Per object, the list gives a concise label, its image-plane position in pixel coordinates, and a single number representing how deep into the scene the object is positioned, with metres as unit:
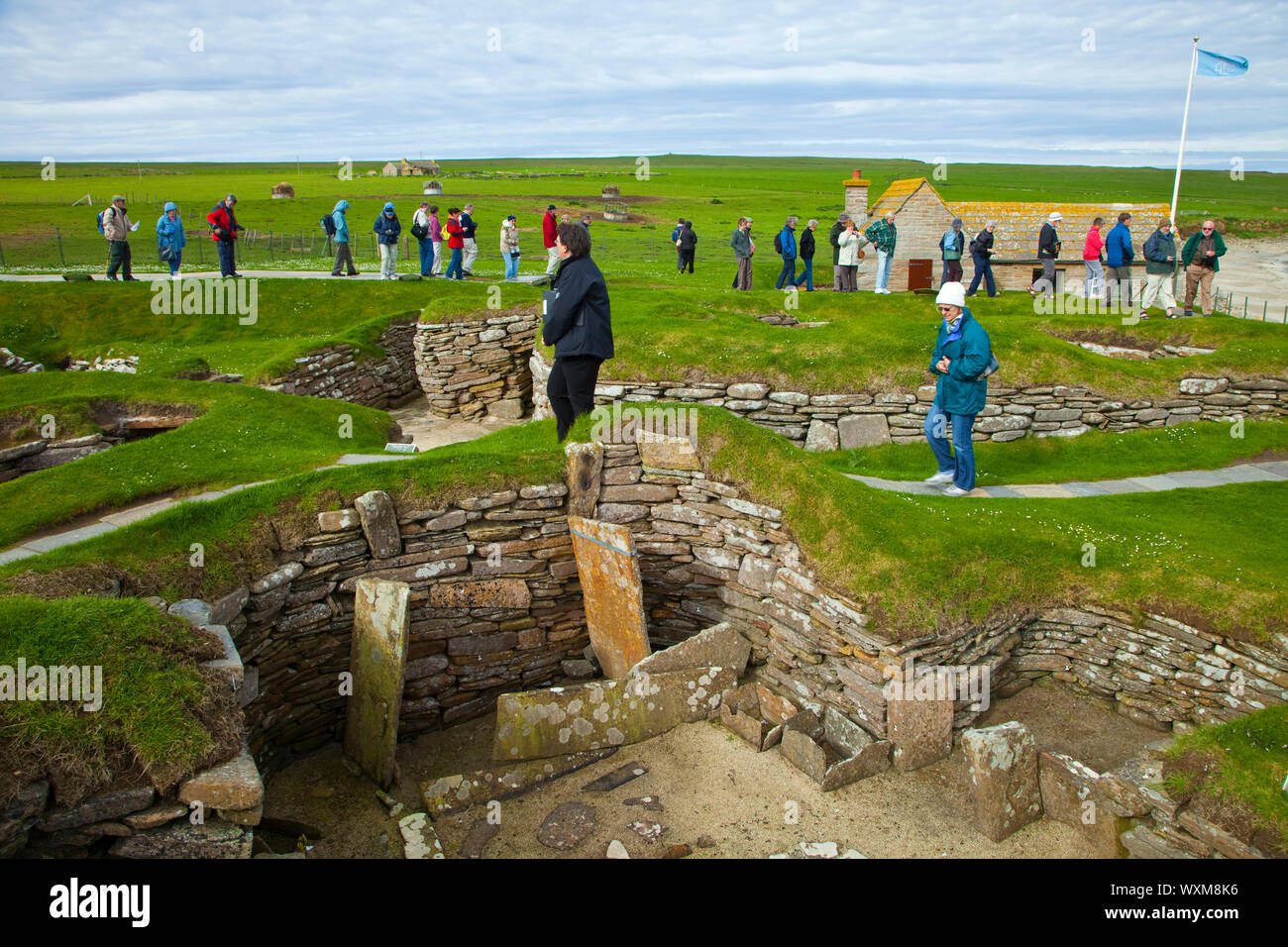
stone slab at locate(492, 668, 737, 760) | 8.38
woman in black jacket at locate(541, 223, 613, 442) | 9.59
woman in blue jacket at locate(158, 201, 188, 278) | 23.06
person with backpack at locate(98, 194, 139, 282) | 21.28
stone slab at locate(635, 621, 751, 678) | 8.93
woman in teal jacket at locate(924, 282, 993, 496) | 10.07
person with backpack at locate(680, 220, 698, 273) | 26.66
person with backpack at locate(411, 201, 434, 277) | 24.50
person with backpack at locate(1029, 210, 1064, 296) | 21.77
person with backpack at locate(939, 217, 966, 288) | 20.00
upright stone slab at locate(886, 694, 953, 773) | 7.99
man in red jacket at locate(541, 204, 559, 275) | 20.53
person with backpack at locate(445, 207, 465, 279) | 24.17
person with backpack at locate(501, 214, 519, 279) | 23.66
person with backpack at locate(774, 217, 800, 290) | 22.73
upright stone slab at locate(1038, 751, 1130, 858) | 6.82
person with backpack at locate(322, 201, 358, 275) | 23.77
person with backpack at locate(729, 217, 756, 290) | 22.42
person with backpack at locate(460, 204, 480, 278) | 24.45
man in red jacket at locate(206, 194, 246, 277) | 21.03
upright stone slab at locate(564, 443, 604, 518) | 10.03
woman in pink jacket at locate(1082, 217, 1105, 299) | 20.02
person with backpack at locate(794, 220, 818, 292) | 24.72
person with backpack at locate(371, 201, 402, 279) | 24.03
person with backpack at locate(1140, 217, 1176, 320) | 18.33
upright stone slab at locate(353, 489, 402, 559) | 9.05
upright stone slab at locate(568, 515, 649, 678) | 9.33
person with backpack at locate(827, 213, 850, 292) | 22.88
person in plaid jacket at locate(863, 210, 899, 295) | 21.69
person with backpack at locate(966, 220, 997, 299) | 20.80
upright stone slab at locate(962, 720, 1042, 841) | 7.08
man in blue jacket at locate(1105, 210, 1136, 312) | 18.84
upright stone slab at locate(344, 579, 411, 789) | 8.27
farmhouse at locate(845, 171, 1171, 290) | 26.17
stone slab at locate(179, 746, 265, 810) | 5.80
